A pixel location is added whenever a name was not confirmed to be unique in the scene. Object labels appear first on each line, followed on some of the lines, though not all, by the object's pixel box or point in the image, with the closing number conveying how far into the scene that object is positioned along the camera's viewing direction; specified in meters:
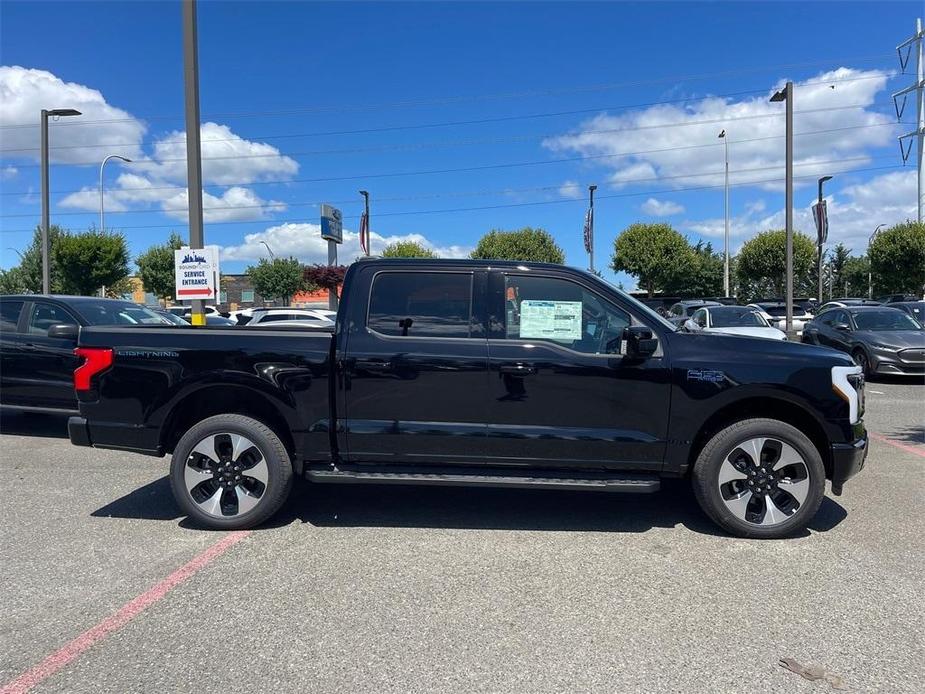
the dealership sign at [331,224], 27.93
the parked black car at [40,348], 7.39
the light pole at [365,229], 32.47
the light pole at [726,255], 42.01
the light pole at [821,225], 19.03
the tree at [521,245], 54.66
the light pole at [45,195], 17.03
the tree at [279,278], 58.97
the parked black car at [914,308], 16.50
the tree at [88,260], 34.22
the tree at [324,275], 31.09
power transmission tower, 47.97
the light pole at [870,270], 41.19
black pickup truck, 4.34
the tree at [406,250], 58.80
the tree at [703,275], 51.28
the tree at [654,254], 50.16
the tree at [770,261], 43.94
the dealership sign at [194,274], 9.64
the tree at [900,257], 37.25
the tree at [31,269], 39.84
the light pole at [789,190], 17.09
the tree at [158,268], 49.19
